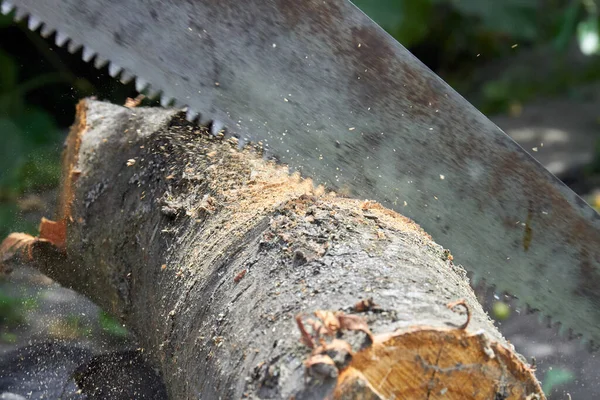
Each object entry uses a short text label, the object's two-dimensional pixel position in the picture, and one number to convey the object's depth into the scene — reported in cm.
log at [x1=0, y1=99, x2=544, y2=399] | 179
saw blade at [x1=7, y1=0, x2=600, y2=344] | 281
